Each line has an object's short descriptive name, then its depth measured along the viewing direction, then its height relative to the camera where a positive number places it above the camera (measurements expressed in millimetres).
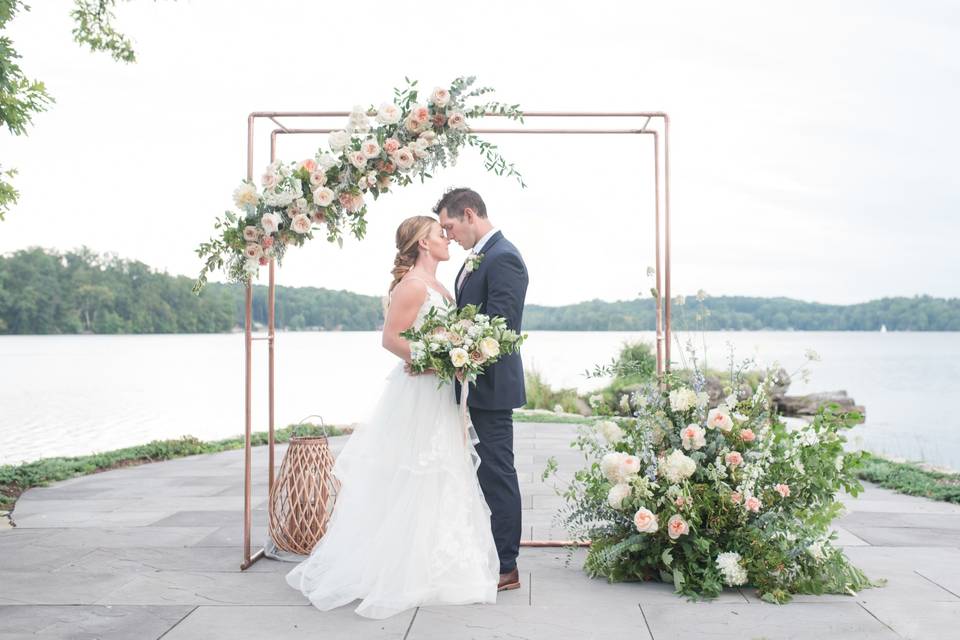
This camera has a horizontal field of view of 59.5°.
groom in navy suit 4133 -202
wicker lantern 4898 -989
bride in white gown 3967 -851
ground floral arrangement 4082 -833
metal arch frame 4676 +364
